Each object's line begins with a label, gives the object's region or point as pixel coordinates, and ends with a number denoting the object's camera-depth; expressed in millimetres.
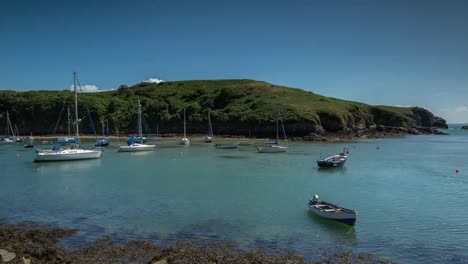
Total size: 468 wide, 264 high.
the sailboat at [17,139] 109031
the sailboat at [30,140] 102875
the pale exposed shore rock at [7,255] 16469
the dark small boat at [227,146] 80312
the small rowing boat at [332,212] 22672
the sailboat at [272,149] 71500
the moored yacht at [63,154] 55781
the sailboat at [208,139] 101750
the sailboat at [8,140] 103288
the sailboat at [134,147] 74188
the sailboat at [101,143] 85300
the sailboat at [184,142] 93838
